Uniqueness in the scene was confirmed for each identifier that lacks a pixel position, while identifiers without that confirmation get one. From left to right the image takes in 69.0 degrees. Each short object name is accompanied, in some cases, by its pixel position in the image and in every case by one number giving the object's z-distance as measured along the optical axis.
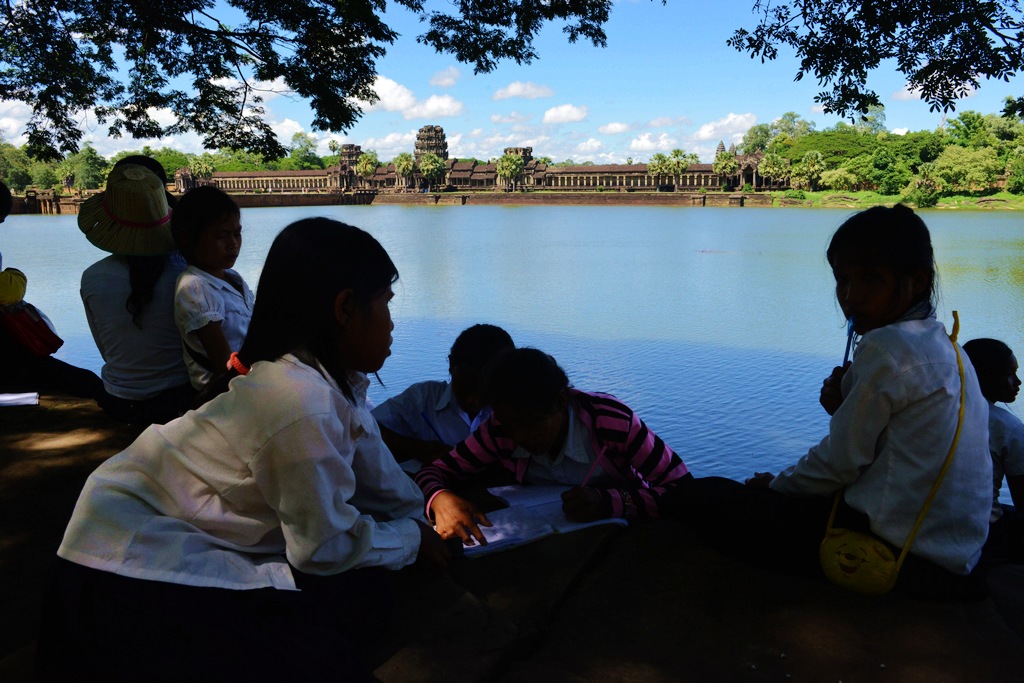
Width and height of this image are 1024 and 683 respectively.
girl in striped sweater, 1.70
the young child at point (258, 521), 1.10
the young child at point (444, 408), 2.28
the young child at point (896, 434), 1.41
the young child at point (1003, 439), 1.79
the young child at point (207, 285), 2.37
